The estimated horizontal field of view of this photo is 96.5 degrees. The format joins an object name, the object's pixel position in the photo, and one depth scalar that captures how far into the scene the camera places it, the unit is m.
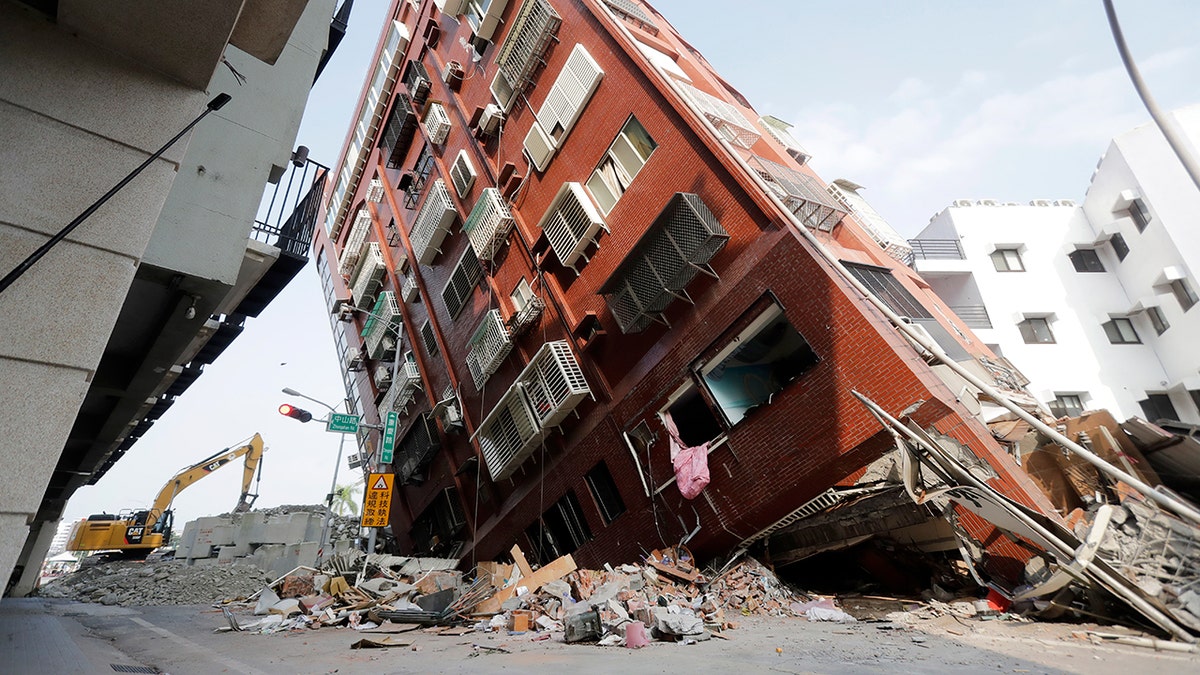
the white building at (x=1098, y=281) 17.77
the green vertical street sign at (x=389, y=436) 16.48
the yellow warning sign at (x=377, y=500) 13.03
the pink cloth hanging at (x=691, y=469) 9.23
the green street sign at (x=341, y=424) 14.59
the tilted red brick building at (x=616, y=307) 8.48
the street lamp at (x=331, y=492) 15.71
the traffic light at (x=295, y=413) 16.34
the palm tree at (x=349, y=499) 47.94
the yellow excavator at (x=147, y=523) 27.16
